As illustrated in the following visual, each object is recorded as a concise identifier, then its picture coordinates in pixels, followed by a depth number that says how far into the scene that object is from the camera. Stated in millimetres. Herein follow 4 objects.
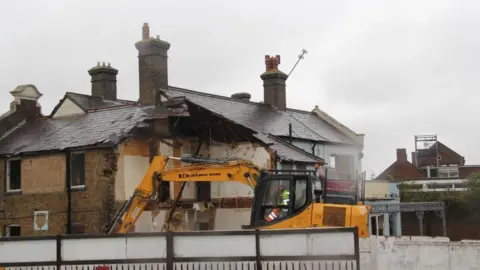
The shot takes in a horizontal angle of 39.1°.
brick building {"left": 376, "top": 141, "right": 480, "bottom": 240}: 41906
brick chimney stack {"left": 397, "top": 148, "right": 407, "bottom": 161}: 60094
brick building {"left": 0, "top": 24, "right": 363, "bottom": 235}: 21984
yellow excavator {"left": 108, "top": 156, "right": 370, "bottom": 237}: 14770
